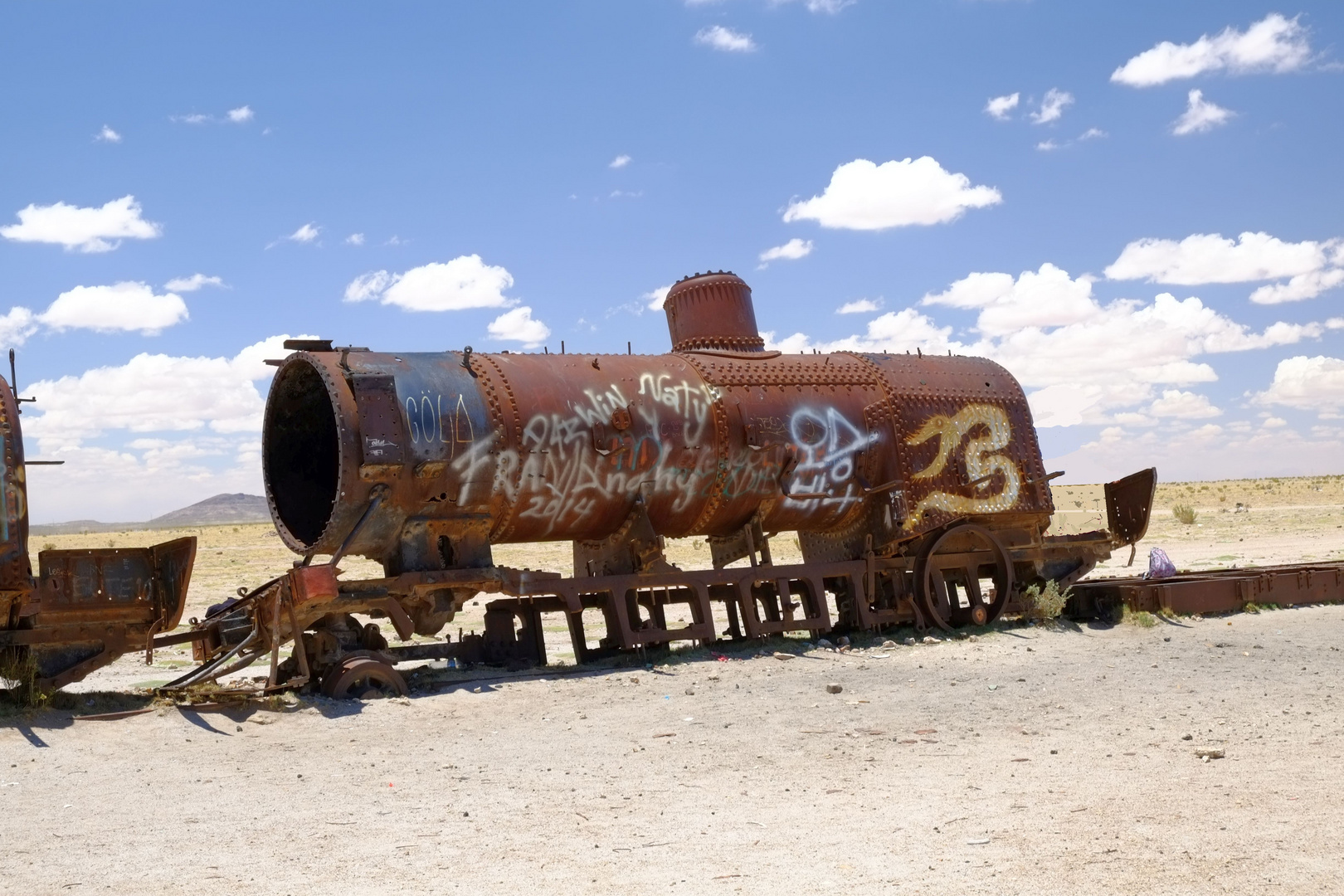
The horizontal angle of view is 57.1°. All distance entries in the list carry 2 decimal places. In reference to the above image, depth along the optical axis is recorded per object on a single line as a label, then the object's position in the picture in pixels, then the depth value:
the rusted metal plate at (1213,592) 13.91
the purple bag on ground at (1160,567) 15.18
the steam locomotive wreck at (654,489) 10.51
